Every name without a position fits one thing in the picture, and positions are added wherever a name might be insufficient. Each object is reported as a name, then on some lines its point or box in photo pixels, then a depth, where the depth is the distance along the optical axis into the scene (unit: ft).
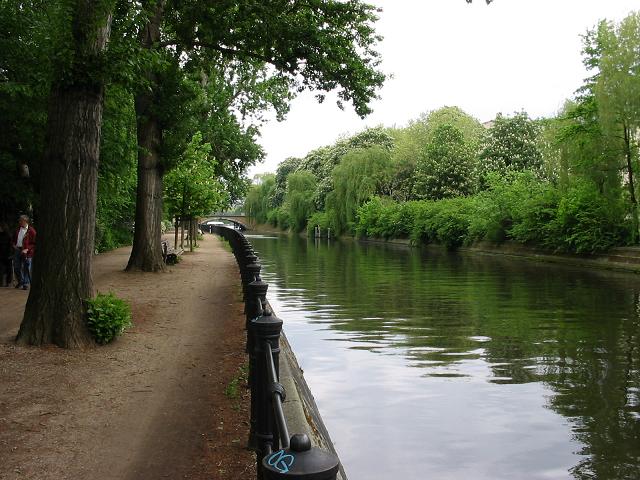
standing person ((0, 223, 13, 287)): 52.54
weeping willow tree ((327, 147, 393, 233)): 205.36
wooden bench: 75.87
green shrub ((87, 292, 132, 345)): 28.07
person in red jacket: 47.75
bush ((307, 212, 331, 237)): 224.94
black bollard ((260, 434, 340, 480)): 7.21
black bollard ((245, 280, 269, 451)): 15.60
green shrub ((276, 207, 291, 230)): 290.97
